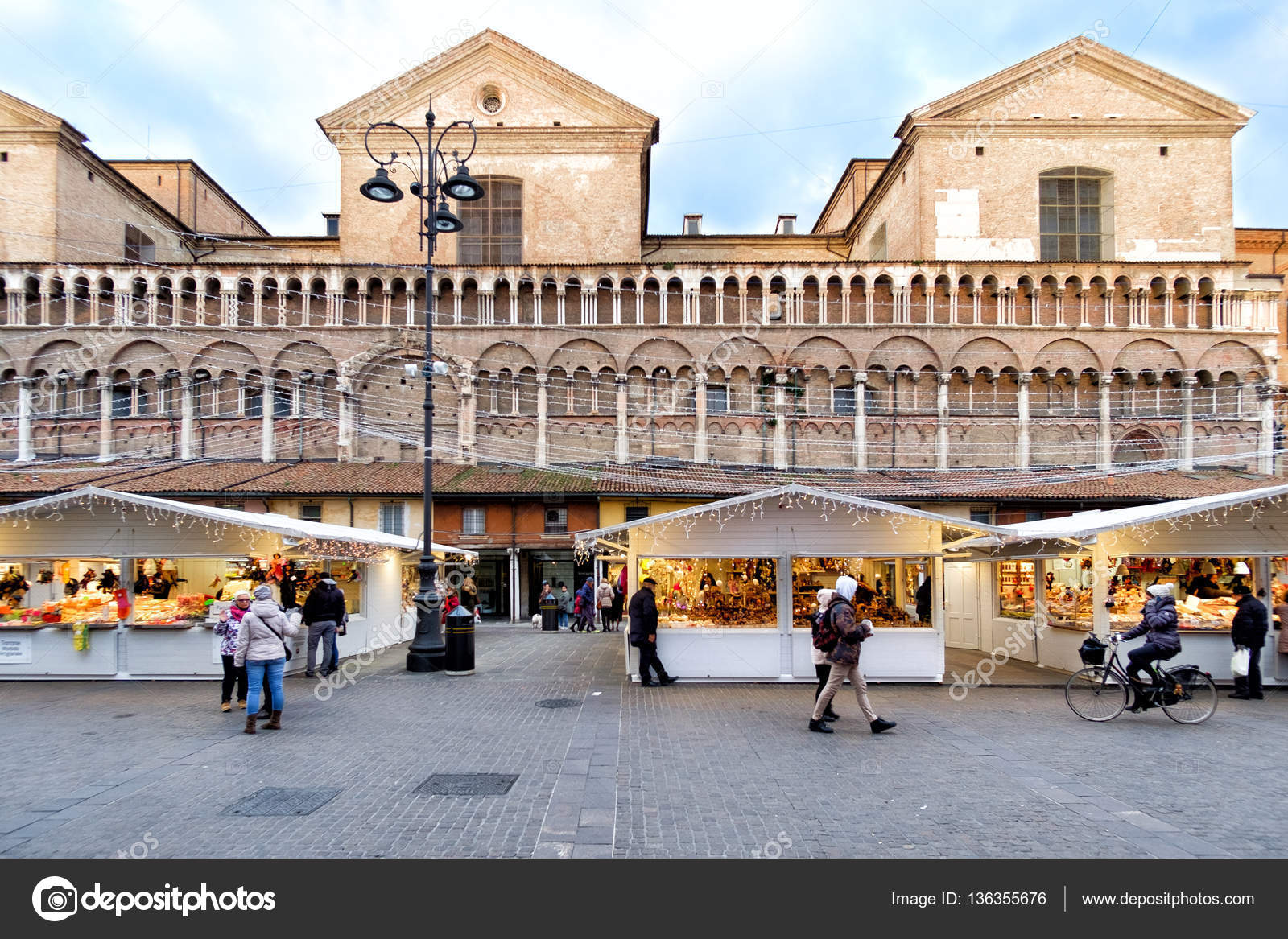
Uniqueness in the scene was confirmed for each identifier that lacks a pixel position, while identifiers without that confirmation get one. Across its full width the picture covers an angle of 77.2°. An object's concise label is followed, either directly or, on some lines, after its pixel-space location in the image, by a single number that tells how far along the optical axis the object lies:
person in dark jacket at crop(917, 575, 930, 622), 14.54
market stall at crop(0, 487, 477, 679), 14.58
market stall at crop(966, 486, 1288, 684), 14.06
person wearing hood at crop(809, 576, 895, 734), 9.98
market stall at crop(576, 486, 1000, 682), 14.29
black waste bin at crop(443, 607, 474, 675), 15.23
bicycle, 10.70
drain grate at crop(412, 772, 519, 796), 7.52
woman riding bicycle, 10.58
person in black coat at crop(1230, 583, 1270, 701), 12.62
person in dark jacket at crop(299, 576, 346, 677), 14.68
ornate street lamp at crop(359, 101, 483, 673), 15.12
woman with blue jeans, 10.20
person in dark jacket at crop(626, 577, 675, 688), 13.54
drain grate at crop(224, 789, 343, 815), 6.93
